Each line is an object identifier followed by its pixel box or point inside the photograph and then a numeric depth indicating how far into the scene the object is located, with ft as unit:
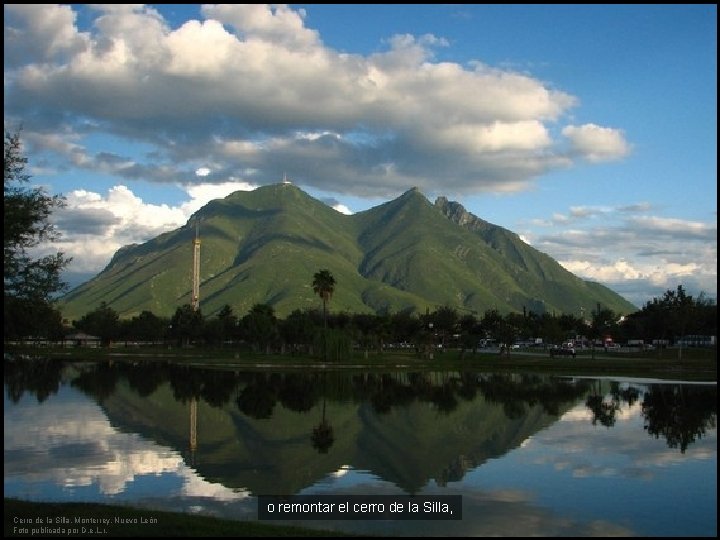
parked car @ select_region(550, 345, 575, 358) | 498.28
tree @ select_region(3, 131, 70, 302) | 75.87
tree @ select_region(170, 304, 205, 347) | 646.74
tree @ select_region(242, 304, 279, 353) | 516.73
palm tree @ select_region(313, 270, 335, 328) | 445.37
